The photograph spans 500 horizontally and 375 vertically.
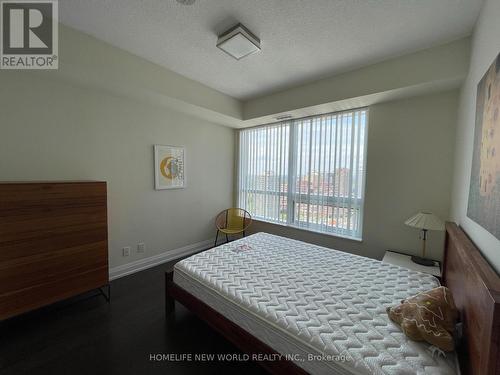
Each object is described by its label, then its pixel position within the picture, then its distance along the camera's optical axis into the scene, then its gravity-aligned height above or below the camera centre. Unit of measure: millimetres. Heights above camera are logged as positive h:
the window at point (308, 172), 2938 +120
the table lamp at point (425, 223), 2139 -422
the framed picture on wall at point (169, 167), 3086 +130
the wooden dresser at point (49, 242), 1673 -631
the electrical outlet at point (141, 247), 2965 -1037
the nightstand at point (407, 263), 2160 -900
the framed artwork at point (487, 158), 1017 +150
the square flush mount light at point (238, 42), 1840 +1270
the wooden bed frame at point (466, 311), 736 -635
